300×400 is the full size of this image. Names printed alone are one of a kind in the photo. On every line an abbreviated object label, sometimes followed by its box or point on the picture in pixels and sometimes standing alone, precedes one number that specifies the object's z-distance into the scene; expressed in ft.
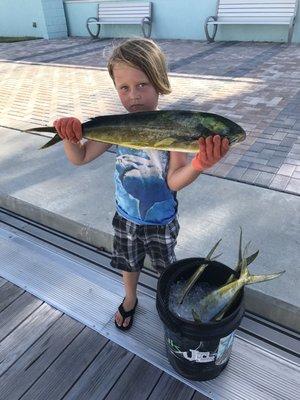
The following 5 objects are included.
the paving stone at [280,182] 12.14
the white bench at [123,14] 39.14
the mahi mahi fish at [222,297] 6.15
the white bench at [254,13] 32.45
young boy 5.90
